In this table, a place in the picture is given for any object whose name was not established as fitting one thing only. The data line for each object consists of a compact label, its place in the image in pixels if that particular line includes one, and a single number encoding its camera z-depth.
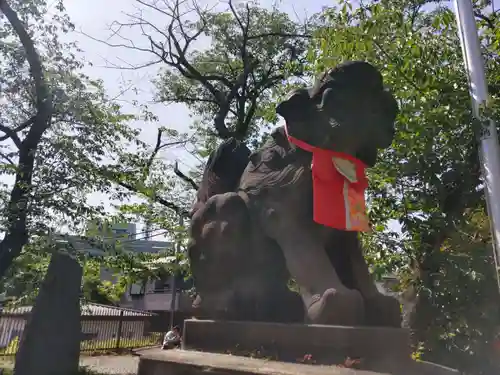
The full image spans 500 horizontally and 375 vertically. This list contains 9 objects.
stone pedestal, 2.28
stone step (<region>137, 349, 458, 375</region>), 2.20
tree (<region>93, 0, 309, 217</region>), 12.10
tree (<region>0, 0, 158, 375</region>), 6.66
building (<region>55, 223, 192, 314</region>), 24.54
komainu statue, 2.74
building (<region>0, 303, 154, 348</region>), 10.93
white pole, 4.01
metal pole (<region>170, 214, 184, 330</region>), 10.82
